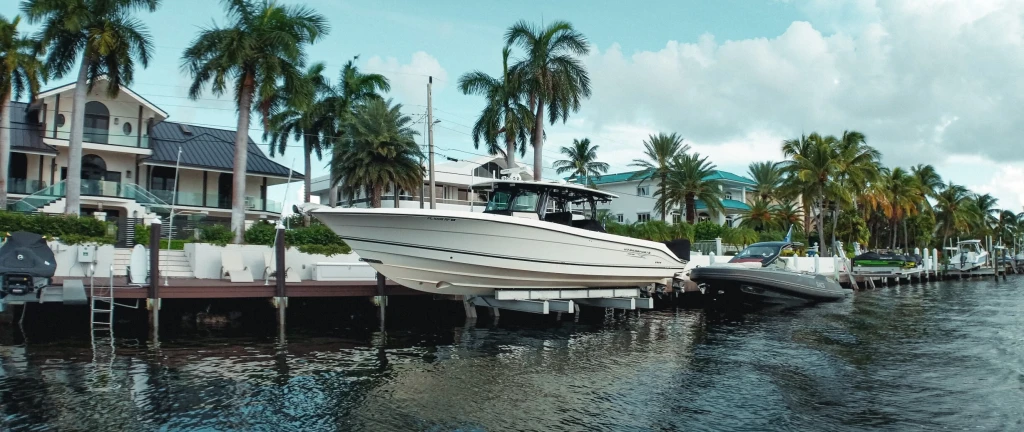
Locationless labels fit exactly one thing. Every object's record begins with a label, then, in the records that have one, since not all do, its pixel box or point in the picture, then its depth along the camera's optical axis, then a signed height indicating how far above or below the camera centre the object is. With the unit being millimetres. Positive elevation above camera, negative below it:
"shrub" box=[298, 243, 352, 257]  23719 +81
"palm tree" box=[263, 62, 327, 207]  40406 +7333
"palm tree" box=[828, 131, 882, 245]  42684 +5383
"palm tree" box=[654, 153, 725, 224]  40812 +4062
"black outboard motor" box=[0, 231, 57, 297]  13797 -313
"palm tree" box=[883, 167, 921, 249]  54938 +5041
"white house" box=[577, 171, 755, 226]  53406 +4399
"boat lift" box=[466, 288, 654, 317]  16281 -1171
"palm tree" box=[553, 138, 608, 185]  63219 +8287
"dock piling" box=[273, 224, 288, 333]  16000 -816
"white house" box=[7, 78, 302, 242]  32406 +4471
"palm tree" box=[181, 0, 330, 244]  24000 +6715
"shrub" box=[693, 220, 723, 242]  37188 +1199
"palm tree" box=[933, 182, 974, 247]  69250 +4517
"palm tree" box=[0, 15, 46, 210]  25203 +6482
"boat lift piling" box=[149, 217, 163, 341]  14828 -873
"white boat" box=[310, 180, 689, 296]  14484 +191
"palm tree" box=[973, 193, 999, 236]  80125 +5201
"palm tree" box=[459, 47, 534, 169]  31147 +6399
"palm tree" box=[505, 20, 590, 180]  30188 +7882
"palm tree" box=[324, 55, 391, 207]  40625 +9437
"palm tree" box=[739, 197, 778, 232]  48688 +2570
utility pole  25827 +4772
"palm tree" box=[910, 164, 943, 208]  63531 +7279
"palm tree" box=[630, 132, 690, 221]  42750 +6234
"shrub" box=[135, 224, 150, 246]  24500 +532
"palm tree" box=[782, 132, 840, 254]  41688 +4971
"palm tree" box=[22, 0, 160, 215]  23984 +7325
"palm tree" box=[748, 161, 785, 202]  53306 +5987
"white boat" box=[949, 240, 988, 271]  51781 -202
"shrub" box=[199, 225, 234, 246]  24438 +548
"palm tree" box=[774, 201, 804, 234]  50031 +2754
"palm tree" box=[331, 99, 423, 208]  32656 +4552
